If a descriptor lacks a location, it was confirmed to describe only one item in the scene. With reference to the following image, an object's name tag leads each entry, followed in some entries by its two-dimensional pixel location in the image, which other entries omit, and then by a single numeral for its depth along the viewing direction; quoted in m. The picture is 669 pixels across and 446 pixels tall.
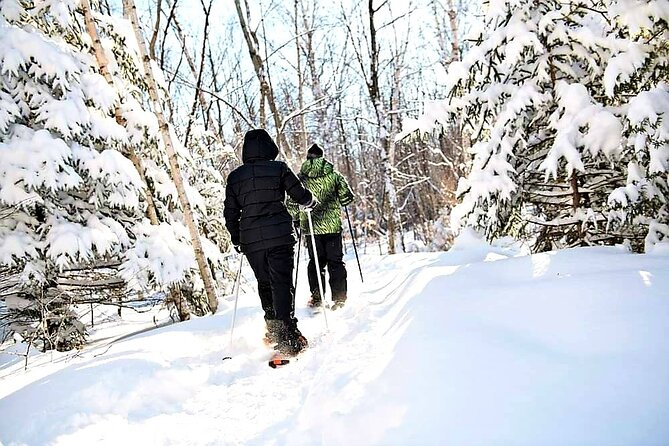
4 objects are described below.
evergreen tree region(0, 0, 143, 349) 4.80
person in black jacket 3.99
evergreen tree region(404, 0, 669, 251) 3.52
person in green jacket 5.23
